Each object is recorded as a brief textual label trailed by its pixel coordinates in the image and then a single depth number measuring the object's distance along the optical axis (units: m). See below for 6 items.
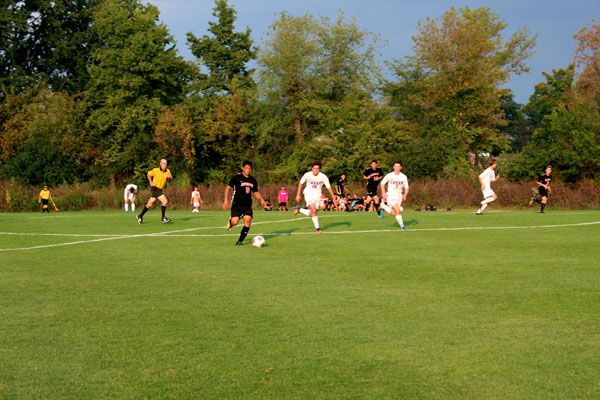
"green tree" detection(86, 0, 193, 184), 58.31
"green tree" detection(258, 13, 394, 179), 55.00
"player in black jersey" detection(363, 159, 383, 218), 27.50
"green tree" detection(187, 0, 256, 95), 62.25
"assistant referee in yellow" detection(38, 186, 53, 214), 40.50
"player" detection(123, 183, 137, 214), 35.17
